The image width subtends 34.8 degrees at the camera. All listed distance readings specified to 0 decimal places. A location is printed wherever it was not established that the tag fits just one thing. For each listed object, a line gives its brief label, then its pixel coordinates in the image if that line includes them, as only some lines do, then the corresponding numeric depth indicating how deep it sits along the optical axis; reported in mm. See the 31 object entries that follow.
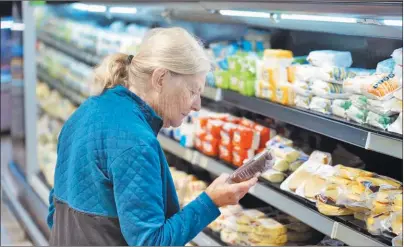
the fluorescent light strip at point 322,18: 2311
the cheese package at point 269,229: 2936
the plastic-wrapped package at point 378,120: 2194
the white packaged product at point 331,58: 2689
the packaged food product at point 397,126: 2125
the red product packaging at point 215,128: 3277
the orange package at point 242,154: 3064
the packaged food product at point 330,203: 2361
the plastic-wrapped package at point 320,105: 2520
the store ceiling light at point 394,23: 2080
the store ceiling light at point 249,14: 2749
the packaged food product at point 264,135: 3096
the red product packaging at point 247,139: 3066
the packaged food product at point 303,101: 2621
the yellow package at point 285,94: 2699
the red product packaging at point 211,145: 3266
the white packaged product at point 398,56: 2247
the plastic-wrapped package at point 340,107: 2408
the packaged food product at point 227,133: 3160
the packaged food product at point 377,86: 2219
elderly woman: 1749
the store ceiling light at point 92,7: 4305
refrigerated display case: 2258
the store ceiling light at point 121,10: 3927
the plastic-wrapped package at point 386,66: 2355
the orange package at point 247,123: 3198
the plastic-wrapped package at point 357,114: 2303
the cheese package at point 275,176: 2807
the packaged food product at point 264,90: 2816
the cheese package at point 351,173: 2448
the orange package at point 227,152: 3154
